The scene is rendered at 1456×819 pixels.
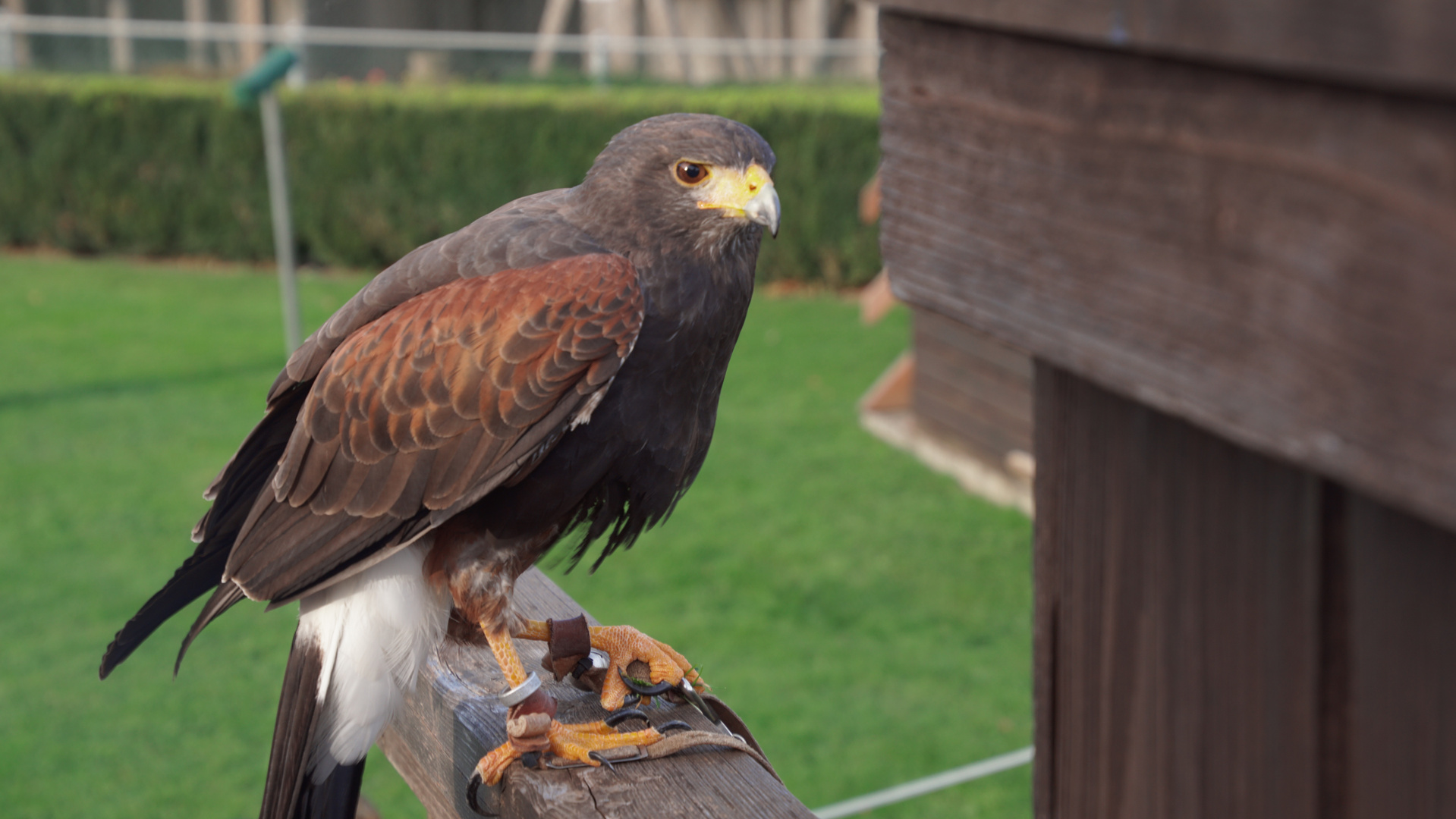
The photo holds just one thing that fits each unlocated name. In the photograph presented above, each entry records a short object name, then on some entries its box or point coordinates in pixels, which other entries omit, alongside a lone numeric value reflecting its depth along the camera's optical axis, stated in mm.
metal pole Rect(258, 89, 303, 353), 8538
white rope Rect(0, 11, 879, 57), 16157
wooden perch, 3219
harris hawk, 3278
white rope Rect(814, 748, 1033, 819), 4503
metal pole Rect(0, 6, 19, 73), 16852
